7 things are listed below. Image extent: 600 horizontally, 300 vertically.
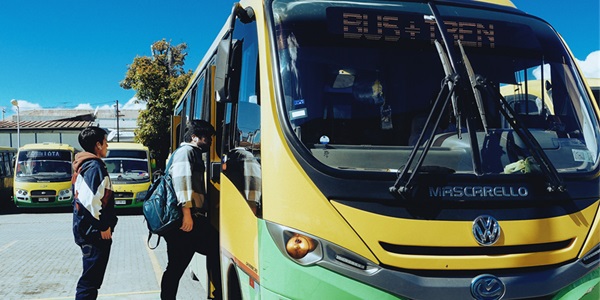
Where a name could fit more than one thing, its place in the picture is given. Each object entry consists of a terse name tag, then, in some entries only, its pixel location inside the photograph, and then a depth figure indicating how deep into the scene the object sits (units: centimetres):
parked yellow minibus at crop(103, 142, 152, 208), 1834
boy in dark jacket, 479
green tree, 3269
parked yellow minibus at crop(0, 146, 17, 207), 2218
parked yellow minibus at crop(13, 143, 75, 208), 1921
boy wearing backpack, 475
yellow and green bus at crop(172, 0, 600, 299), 312
